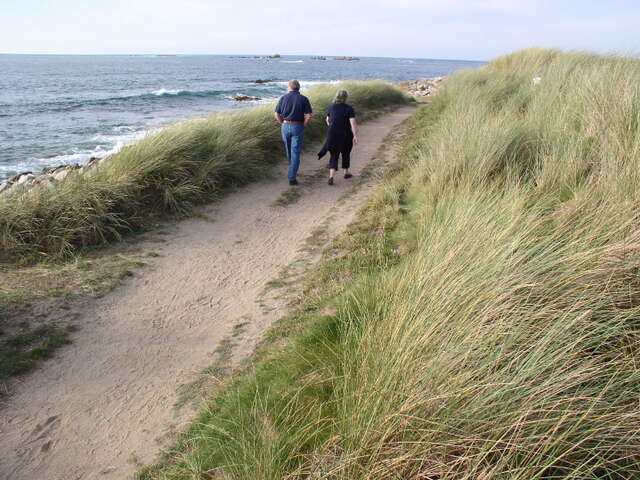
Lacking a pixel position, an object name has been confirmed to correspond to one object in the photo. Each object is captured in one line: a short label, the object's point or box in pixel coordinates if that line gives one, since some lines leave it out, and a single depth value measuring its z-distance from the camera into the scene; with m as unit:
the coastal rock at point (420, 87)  33.44
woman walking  8.52
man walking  8.32
